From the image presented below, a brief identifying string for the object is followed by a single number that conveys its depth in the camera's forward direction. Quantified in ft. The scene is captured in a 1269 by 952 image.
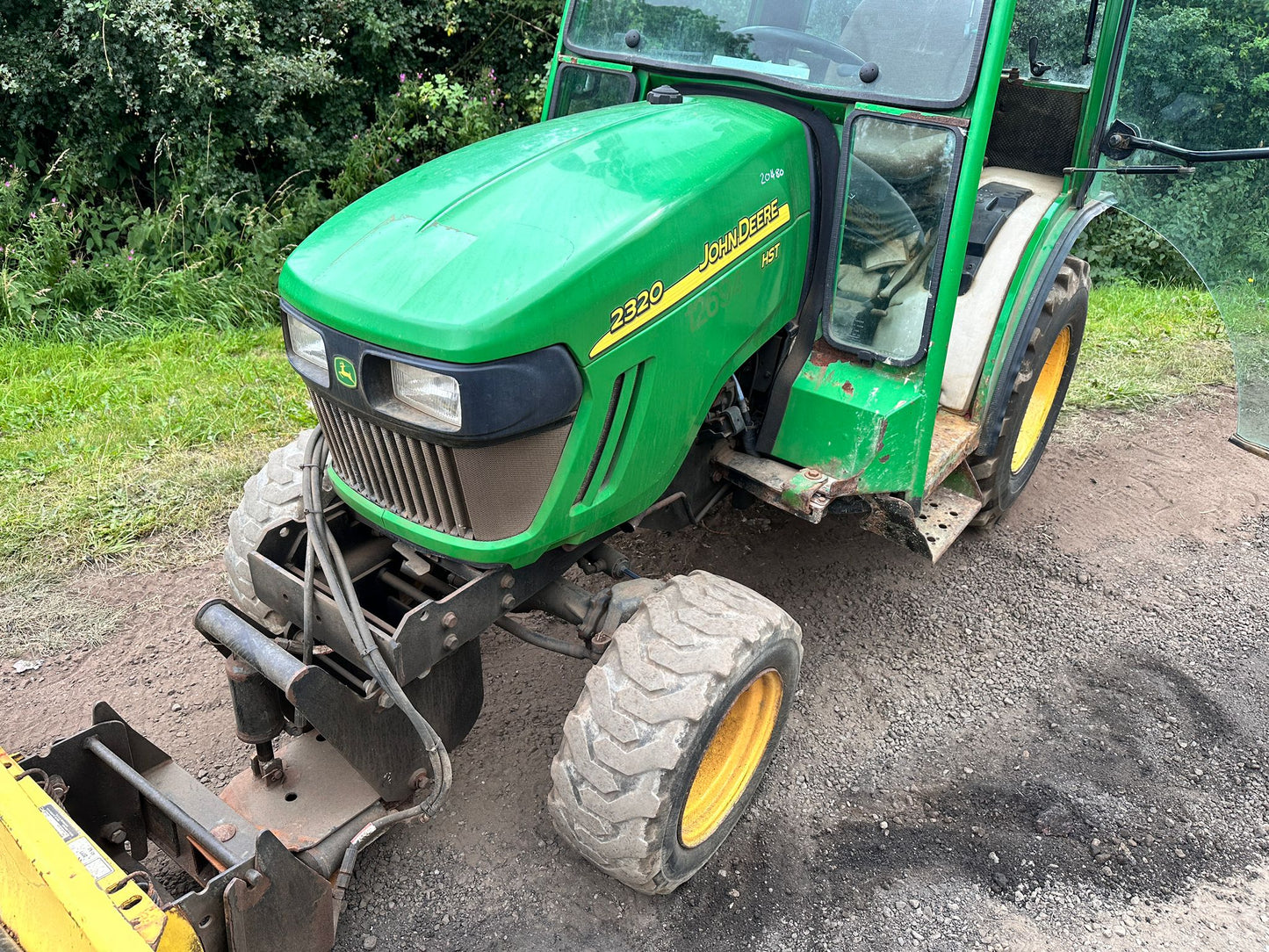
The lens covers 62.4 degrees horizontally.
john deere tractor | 7.61
